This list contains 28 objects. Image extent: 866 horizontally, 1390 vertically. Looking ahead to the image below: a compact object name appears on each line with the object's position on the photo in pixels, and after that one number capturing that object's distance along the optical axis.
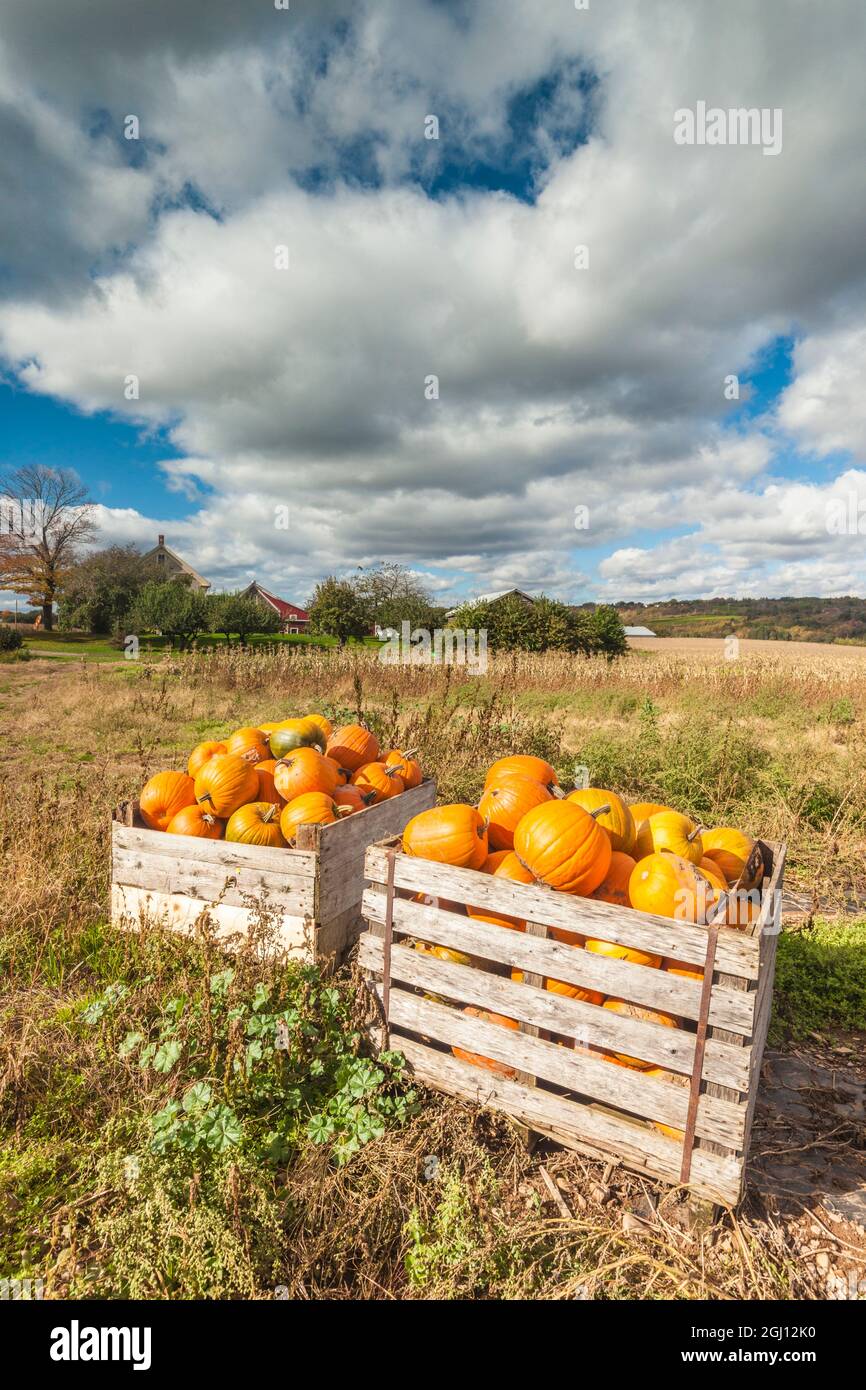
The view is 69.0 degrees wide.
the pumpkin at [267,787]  3.84
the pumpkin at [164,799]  3.79
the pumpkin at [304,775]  3.70
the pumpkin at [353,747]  4.22
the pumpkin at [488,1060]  2.42
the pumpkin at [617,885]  2.57
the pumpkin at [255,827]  3.43
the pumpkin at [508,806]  2.97
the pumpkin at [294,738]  4.15
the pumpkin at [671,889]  2.21
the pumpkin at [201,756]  3.98
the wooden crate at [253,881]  3.10
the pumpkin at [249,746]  4.00
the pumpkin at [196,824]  3.53
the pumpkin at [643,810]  2.98
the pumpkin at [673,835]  2.64
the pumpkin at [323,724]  4.41
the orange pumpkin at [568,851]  2.42
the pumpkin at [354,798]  3.64
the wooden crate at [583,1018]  1.98
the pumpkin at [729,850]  2.78
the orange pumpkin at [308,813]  3.36
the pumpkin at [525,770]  3.33
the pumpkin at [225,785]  3.65
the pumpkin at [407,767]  4.18
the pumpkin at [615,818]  2.80
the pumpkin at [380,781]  3.94
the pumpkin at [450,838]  2.66
